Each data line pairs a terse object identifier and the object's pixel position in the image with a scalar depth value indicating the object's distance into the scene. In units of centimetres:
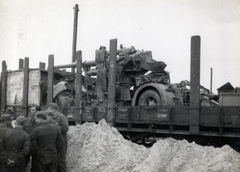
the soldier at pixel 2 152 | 619
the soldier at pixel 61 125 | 735
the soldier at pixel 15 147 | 611
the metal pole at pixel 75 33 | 2612
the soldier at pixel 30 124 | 782
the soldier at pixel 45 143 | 643
